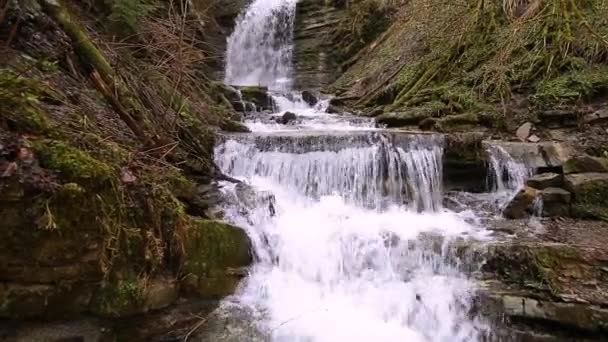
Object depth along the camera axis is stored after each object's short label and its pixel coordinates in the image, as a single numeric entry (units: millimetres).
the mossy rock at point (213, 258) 3904
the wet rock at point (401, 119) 8281
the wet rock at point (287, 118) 9266
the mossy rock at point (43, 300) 2906
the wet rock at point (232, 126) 7846
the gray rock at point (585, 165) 5793
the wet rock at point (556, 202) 5488
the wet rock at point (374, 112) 9695
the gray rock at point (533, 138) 6980
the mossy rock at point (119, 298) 3225
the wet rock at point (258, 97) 10938
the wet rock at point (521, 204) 5664
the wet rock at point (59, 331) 2947
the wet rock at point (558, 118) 7082
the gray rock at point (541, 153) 6246
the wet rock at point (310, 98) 11445
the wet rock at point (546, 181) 5809
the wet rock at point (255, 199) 5277
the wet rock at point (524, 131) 7156
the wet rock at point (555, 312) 3611
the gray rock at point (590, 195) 5316
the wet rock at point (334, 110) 10662
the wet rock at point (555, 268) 3871
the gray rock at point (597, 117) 6770
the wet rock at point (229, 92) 10109
